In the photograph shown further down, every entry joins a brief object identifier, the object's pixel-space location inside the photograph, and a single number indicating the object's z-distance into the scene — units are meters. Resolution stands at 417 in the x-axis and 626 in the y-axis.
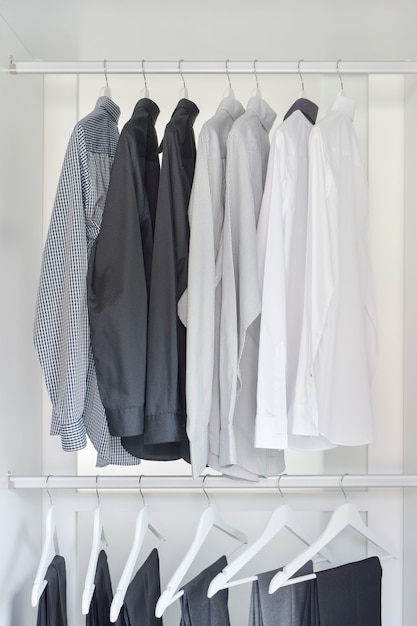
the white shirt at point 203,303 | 1.47
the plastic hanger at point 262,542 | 1.61
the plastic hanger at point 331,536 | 1.62
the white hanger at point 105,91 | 1.75
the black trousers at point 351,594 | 1.68
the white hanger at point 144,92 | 1.73
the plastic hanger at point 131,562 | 1.57
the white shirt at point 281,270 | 1.48
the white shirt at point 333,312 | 1.50
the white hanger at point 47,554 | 1.62
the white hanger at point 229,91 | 1.71
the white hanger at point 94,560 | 1.59
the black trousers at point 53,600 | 1.69
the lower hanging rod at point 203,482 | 1.80
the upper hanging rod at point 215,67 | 1.72
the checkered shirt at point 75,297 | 1.54
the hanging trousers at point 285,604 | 1.67
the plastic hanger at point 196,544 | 1.58
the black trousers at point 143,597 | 1.62
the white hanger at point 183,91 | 1.71
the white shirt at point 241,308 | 1.50
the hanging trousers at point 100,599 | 1.70
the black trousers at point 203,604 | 1.65
